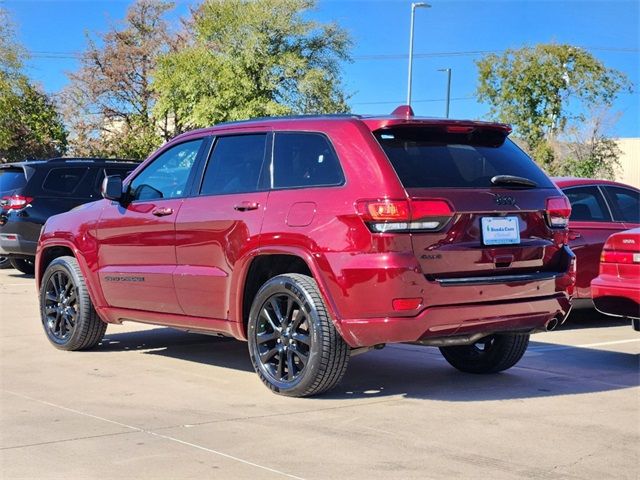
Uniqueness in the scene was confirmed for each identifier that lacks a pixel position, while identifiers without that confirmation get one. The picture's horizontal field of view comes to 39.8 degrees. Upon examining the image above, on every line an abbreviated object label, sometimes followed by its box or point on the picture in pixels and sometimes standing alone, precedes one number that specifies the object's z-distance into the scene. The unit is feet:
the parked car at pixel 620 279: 24.14
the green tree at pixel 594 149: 135.23
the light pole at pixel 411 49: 125.03
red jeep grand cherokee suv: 17.67
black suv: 45.42
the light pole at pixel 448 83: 127.44
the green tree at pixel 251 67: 145.48
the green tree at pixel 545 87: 138.57
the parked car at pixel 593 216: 31.19
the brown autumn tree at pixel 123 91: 161.89
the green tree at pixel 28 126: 126.11
